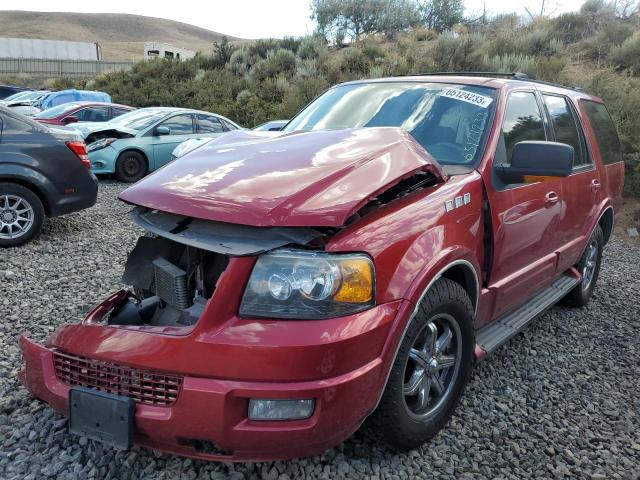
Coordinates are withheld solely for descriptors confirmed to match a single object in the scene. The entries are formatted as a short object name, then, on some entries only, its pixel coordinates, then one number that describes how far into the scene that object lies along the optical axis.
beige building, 48.84
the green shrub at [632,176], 9.22
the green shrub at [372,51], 20.27
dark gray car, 5.47
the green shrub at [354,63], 19.69
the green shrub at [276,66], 21.75
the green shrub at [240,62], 23.49
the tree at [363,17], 26.38
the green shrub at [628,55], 15.24
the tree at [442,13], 26.41
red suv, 1.91
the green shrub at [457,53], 17.89
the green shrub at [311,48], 22.52
